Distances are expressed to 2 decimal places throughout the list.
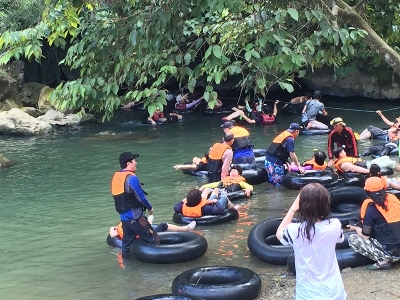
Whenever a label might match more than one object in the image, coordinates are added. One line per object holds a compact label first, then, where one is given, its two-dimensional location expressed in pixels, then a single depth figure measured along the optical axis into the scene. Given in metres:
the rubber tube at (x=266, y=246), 7.39
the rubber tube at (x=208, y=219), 9.35
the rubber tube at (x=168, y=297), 5.81
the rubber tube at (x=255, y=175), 11.91
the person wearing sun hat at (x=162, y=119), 22.31
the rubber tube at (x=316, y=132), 17.64
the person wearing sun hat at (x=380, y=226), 6.60
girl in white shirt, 3.98
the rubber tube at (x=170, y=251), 7.74
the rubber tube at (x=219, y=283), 6.23
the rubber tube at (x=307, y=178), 10.91
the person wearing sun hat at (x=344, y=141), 11.93
